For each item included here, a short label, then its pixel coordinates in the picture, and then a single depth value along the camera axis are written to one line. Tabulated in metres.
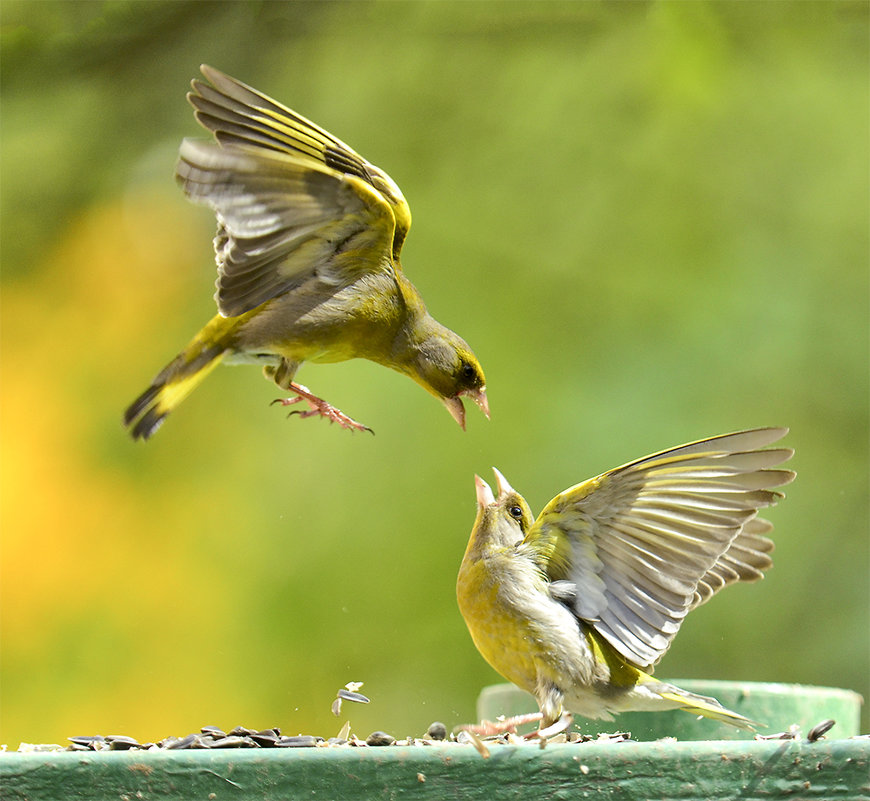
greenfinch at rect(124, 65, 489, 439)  5.41
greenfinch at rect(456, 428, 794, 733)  5.24
